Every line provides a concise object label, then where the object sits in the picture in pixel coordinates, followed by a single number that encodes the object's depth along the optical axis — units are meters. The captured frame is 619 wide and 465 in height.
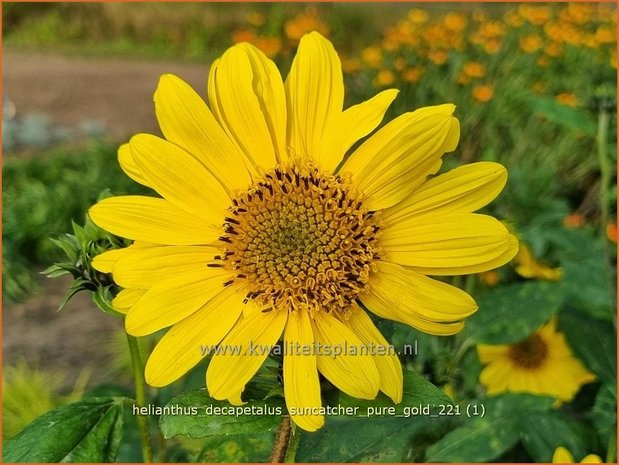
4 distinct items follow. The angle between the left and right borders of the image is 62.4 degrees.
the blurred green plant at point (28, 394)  0.39
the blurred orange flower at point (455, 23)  0.86
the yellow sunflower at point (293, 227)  0.13
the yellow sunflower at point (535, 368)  0.26
